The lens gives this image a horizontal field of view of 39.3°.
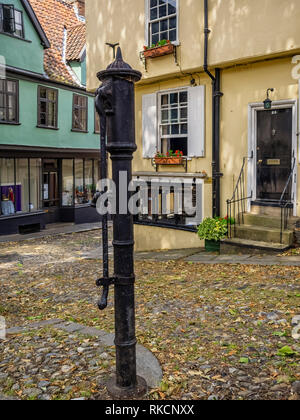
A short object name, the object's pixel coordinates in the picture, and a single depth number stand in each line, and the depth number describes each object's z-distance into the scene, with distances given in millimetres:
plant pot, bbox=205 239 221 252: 10780
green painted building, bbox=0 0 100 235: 18938
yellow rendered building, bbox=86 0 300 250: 9719
